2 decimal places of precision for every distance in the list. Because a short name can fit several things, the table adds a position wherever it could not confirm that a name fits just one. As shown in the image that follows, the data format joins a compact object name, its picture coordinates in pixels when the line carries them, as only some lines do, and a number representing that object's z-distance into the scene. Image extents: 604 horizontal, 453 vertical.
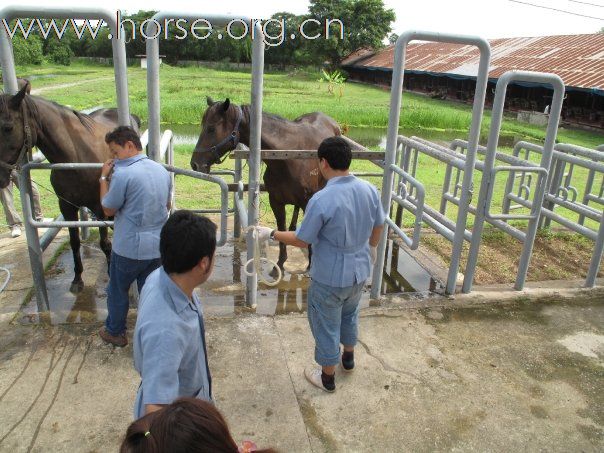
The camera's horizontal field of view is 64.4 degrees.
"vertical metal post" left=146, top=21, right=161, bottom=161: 3.12
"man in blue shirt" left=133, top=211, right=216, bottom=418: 1.45
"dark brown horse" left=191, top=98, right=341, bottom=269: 4.09
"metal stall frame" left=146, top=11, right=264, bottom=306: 3.12
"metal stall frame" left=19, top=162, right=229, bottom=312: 3.21
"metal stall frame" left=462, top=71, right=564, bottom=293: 3.78
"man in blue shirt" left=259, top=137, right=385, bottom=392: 2.51
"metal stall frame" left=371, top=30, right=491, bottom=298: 3.54
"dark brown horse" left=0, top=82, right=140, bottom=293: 3.14
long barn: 17.69
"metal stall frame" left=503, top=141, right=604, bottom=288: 4.34
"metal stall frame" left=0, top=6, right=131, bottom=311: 2.97
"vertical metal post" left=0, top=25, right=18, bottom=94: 2.97
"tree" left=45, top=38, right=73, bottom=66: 44.34
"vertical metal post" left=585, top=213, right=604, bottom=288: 4.28
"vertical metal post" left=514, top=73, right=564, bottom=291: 3.94
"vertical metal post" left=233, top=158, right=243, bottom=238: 4.81
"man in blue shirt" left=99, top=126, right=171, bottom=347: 2.77
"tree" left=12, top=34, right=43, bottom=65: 36.55
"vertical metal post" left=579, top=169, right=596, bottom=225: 5.32
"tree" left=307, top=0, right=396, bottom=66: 41.03
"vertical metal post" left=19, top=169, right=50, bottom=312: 3.26
